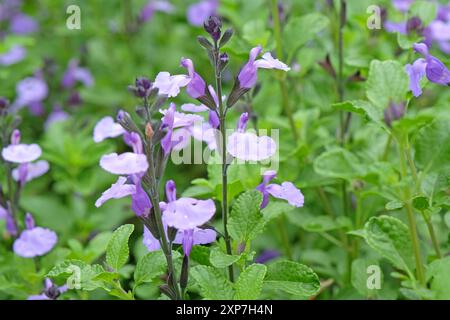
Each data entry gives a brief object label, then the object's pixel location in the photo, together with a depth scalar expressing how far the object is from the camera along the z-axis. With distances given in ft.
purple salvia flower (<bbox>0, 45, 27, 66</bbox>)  2.28
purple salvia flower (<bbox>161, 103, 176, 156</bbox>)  1.23
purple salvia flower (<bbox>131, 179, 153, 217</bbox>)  1.24
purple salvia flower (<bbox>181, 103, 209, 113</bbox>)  1.30
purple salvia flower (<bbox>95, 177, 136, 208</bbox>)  1.22
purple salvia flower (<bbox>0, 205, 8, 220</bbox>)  1.58
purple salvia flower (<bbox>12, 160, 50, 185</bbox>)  1.60
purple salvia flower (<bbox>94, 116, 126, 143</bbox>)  1.36
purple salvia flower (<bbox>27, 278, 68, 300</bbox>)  1.40
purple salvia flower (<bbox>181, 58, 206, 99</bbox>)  1.26
